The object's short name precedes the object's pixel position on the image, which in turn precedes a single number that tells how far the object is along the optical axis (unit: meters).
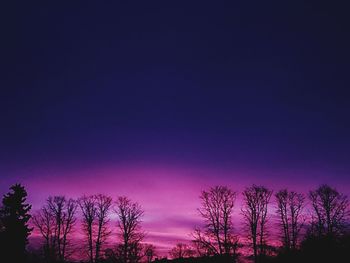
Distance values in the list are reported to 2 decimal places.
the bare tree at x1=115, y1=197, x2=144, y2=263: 55.88
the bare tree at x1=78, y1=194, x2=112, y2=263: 57.78
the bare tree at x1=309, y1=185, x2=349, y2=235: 52.97
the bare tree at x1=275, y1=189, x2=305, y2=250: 53.66
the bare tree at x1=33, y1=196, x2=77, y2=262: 58.69
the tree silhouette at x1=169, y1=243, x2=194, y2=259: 75.61
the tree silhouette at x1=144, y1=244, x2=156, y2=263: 82.46
